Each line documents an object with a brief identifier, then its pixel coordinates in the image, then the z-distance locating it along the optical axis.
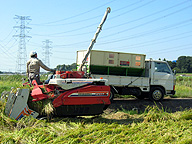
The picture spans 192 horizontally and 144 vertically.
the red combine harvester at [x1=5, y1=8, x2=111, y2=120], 6.00
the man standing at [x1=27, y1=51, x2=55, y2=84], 7.31
